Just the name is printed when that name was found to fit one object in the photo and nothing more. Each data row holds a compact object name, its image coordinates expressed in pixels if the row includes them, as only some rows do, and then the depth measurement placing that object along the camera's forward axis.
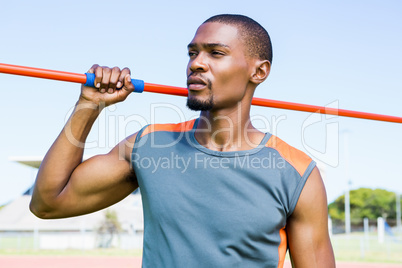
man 2.03
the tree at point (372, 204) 63.97
